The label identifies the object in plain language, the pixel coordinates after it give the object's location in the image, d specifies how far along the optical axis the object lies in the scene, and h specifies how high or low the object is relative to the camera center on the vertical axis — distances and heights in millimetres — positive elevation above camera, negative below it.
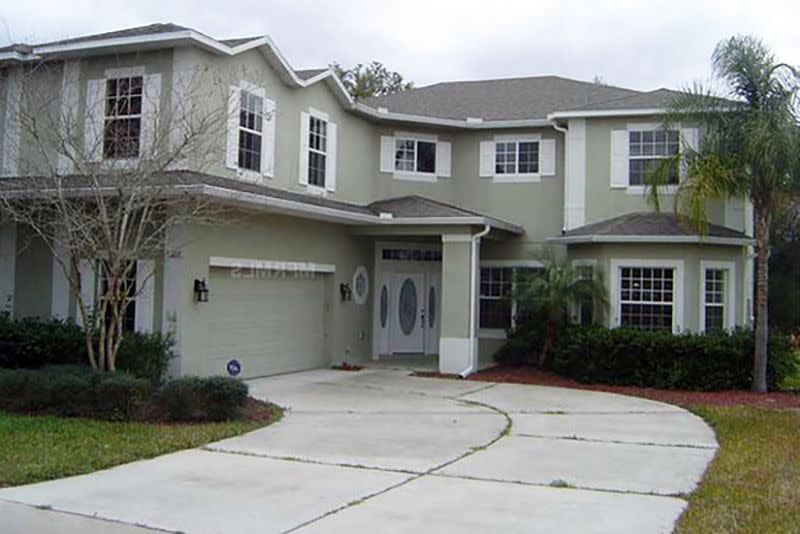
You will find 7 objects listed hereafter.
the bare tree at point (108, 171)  11750 +1804
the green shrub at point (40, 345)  13406 -855
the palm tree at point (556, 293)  17391 +263
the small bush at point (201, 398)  10781 -1311
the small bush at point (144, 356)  12938 -955
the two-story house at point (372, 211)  14367 +1859
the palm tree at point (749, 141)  14664 +2980
